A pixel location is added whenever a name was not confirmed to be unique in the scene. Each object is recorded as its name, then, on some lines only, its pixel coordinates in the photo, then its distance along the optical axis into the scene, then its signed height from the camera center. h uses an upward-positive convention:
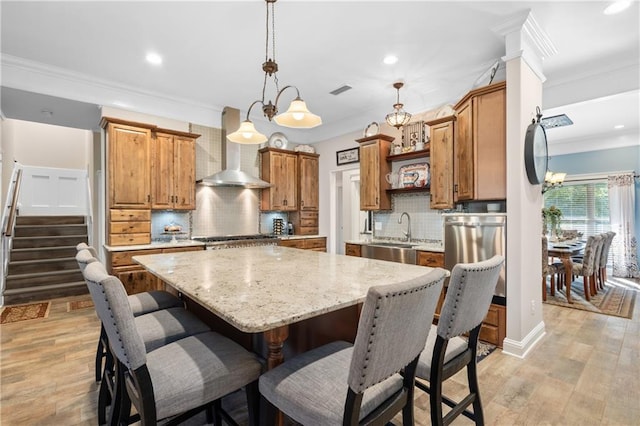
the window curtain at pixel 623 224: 5.90 -0.21
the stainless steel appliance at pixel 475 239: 2.85 -0.24
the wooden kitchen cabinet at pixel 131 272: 3.68 -0.67
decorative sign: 5.39 +1.04
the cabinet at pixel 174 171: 4.27 +0.63
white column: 2.71 +0.25
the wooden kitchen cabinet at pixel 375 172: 4.47 +0.62
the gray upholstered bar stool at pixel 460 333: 1.27 -0.52
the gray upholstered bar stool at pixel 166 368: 1.06 -0.60
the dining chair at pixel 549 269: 4.26 -0.81
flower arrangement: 5.68 -0.06
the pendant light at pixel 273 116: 2.31 +0.78
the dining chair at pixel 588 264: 4.41 -0.72
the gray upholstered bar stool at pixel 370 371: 0.91 -0.59
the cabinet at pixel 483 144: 2.91 +0.69
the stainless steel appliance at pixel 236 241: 4.37 -0.38
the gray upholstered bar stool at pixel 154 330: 1.63 -0.62
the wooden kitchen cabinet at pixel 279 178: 5.41 +0.67
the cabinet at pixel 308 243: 5.21 -0.48
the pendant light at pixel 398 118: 3.79 +1.19
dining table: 4.30 -0.58
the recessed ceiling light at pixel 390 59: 3.32 +1.68
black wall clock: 2.72 +0.57
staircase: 4.52 -0.70
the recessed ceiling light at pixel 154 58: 3.27 +1.69
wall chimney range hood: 4.71 +0.91
